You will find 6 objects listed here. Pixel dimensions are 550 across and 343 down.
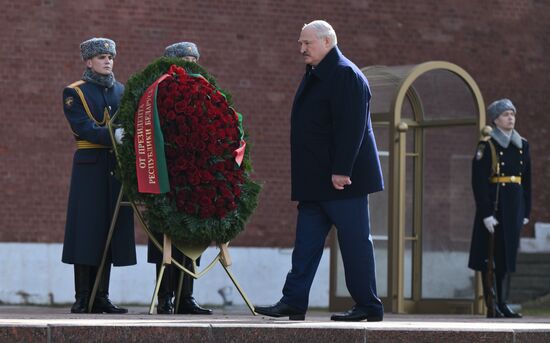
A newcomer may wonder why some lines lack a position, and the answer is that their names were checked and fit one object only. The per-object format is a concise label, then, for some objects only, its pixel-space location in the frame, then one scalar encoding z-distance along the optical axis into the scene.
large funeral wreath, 19.25
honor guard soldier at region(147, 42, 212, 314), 20.39
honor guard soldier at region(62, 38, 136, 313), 20.14
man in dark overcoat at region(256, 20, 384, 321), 17.53
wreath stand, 19.28
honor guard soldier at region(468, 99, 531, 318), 25.61
